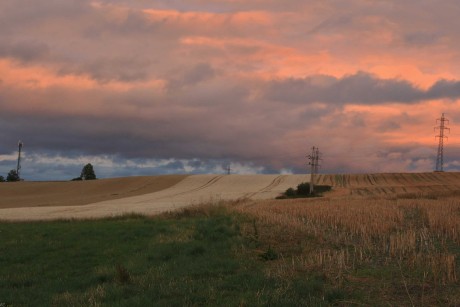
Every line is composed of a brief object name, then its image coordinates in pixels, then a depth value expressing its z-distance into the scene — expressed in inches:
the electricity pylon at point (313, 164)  3167.1
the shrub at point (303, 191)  3070.9
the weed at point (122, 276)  464.6
